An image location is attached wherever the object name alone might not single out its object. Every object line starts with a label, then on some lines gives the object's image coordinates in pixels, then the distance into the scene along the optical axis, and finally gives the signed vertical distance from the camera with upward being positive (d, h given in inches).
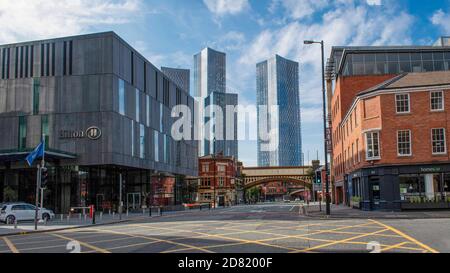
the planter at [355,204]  1565.7 -103.4
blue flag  1206.4 +78.8
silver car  1326.3 -96.3
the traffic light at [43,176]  1030.6 +11.5
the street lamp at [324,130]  1293.1 +141.1
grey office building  1930.4 +295.1
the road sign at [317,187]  1549.0 -34.4
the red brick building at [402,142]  1354.6 +106.7
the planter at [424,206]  1326.3 -91.0
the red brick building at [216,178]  4133.9 +4.1
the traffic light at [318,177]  1454.7 +0.5
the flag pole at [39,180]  1043.1 +2.4
